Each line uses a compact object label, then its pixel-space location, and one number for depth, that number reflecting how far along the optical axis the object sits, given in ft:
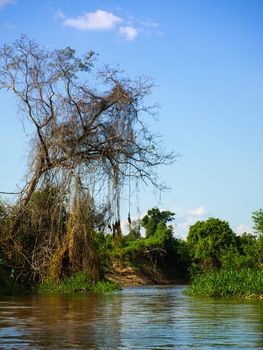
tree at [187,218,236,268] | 186.80
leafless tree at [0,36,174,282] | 77.92
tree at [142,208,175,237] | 216.25
